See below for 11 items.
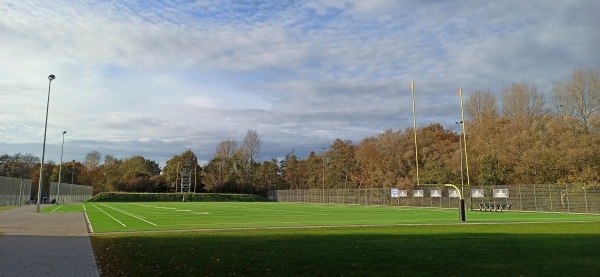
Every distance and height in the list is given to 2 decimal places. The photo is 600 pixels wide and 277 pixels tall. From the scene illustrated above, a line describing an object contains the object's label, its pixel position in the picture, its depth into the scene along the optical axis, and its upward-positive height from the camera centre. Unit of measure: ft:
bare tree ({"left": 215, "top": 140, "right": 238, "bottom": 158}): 418.59 +39.59
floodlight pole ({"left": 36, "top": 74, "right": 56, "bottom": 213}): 140.77 +19.91
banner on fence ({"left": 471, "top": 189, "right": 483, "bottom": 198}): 162.30 +0.33
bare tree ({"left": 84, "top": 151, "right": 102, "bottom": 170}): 482.82 +32.00
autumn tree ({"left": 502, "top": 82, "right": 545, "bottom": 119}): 196.34 +38.87
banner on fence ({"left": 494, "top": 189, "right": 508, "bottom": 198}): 155.53 +0.37
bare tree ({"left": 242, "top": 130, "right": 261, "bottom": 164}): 392.31 +39.79
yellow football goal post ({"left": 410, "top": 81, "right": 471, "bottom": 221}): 89.19 -3.08
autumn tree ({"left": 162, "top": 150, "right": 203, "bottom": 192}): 394.73 +20.31
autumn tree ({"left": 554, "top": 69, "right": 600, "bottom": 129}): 164.06 +34.41
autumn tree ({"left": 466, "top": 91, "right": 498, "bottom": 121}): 218.83 +42.06
